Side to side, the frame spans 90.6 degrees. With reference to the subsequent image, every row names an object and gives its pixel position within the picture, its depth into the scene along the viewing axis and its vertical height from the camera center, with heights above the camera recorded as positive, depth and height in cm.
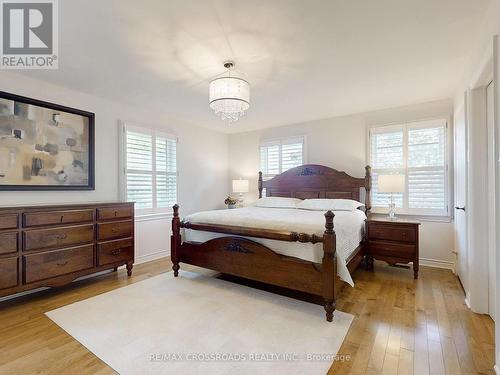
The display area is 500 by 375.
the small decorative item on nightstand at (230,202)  523 -32
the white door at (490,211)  217 -22
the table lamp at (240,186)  514 +2
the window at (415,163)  364 +36
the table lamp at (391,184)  348 +3
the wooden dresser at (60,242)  240 -62
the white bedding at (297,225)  236 -42
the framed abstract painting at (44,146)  267 +50
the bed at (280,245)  227 -64
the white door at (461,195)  267 -10
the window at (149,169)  384 +30
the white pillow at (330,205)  367 -28
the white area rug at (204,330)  169 -120
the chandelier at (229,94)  243 +92
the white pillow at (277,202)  422 -27
